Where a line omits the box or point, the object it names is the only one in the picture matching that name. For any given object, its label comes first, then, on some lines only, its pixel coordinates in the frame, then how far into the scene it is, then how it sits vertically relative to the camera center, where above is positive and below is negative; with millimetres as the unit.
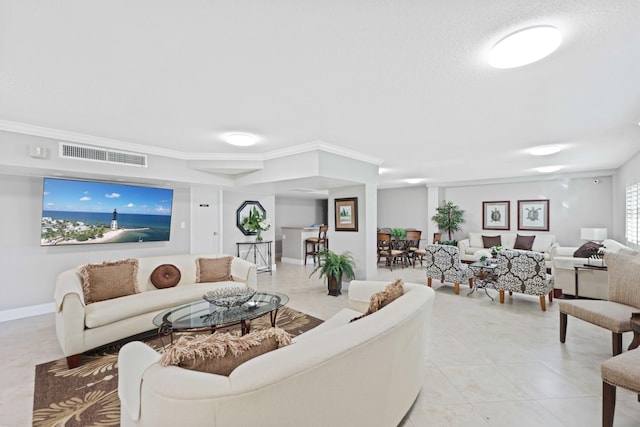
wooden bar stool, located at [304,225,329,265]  7841 -690
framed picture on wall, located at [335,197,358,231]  5316 +97
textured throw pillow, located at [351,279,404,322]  2018 -575
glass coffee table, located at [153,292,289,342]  2553 -972
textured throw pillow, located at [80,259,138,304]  3143 -757
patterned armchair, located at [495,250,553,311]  4066 -791
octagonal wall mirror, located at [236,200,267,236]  6598 +151
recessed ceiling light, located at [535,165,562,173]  5957 +1156
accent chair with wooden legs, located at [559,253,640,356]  2507 -807
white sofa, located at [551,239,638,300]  4215 -868
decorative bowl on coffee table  2934 -877
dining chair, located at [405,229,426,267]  7789 -686
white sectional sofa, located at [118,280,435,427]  975 -662
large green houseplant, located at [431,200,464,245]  8438 +75
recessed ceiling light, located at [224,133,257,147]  3555 +1022
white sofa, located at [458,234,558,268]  6801 -564
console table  6723 -869
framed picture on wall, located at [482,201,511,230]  7867 +174
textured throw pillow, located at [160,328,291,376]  1119 -561
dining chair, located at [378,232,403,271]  7227 -796
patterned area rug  1927 -1398
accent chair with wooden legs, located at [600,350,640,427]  1617 -909
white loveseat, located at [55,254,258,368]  2643 -990
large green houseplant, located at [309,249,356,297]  4891 -893
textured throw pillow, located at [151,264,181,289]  3754 -813
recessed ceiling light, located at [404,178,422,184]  7699 +1111
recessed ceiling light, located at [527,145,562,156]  4230 +1120
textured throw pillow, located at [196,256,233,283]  4141 -790
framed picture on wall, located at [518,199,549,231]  7333 +178
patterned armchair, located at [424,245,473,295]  4938 -829
